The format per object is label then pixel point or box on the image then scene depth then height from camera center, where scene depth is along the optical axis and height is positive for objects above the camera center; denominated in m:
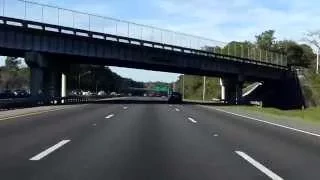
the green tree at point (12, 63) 95.13 +8.86
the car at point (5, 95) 38.66 -0.51
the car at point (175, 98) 38.77 -0.85
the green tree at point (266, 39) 79.72 +13.76
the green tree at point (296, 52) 79.46 +10.27
